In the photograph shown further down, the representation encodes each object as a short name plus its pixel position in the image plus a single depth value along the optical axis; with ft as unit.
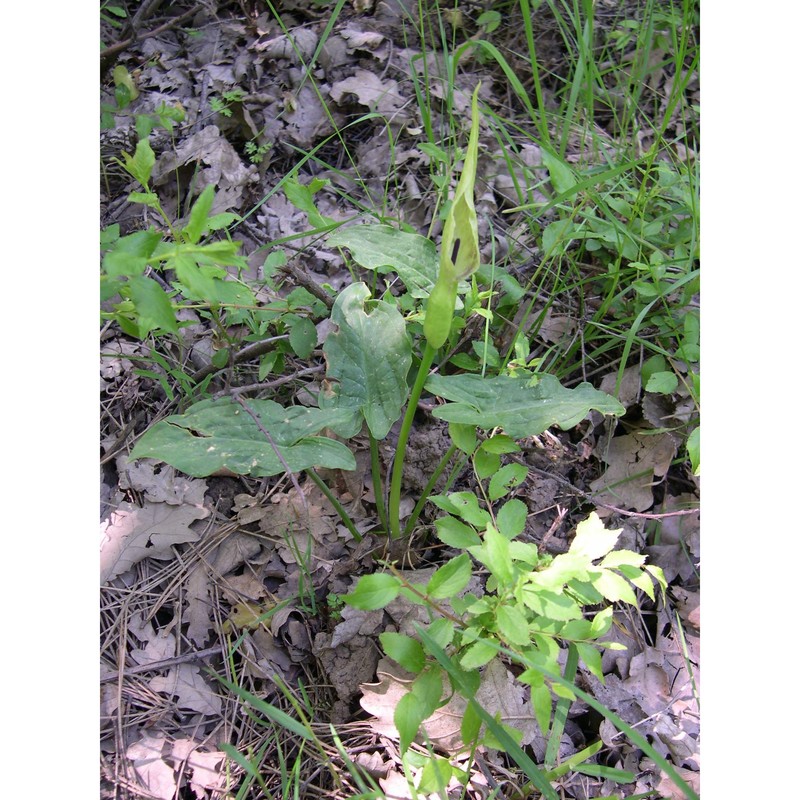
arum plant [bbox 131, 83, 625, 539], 1.99
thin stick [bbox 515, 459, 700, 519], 2.39
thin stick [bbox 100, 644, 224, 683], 2.20
